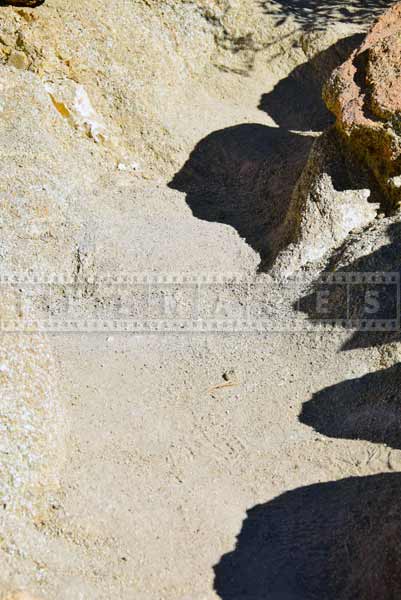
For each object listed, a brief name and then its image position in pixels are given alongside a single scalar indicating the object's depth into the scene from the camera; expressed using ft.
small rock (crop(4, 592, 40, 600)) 16.78
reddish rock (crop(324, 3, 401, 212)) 25.62
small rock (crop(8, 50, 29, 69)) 32.45
